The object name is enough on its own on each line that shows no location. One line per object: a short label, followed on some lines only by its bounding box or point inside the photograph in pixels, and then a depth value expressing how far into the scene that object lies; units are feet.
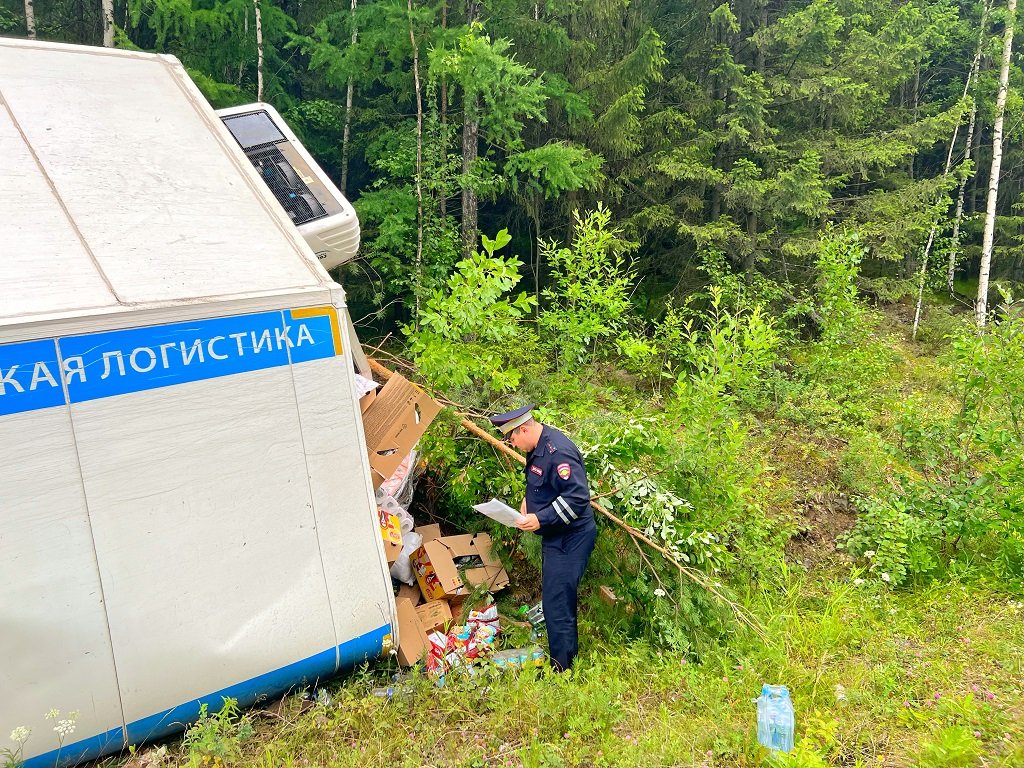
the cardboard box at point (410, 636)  12.61
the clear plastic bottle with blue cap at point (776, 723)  9.81
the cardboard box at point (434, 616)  13.79
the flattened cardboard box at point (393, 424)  14.02
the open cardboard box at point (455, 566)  14.48
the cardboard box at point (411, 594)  14.74
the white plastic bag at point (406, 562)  14.75
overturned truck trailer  8.78
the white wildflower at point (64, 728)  8.87
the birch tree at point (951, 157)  49.33
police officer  12.70
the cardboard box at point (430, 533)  16.05
